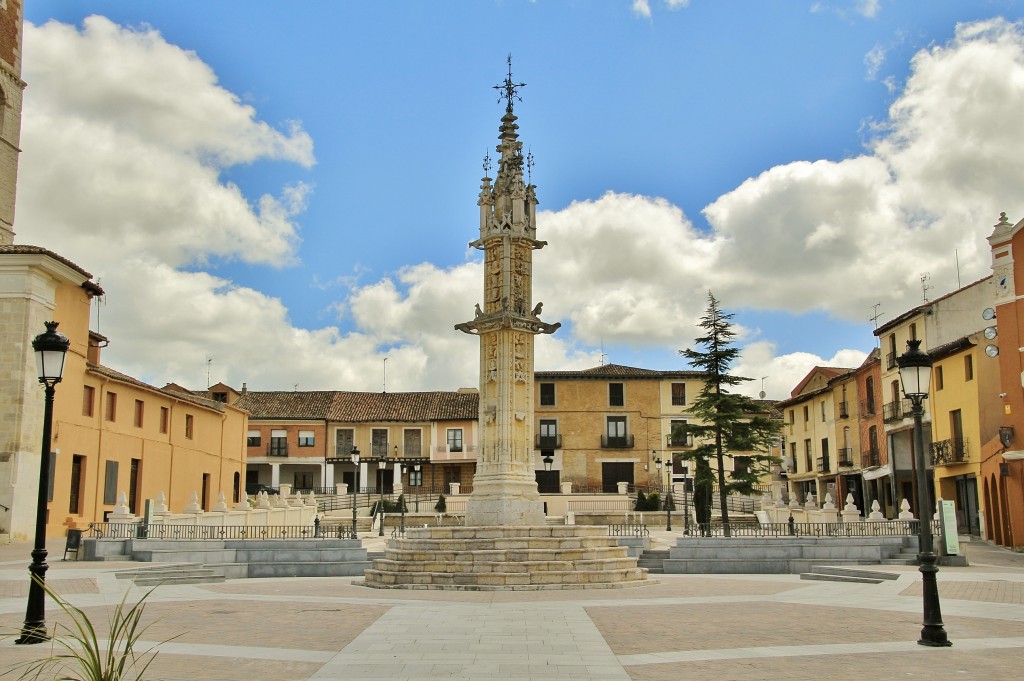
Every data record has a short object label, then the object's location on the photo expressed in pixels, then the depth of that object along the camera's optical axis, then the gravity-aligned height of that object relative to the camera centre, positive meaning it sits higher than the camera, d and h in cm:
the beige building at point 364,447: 6169 +314
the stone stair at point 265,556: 2055 -140
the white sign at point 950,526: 2058 -83
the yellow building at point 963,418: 3372 +268
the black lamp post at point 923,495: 992 -7
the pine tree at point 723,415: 3275 +273
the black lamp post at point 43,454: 947 +47
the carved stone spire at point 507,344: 1956 +324
